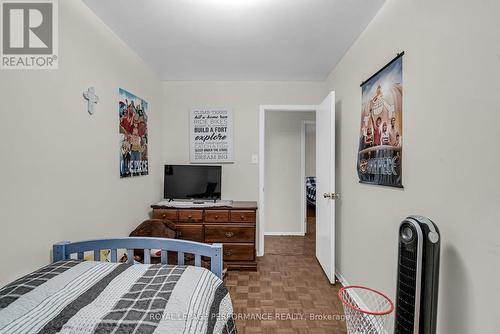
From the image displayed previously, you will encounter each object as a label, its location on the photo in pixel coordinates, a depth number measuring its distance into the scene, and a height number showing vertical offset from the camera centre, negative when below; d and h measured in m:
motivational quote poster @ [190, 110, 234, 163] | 3.64 +0.37
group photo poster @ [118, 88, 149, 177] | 2.49 +0.29
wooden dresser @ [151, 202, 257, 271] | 3.15 -0.74
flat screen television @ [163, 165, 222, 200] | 3.37 -0.23
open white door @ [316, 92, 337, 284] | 2.74 -0.24
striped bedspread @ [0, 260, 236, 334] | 0.90 -0.53
